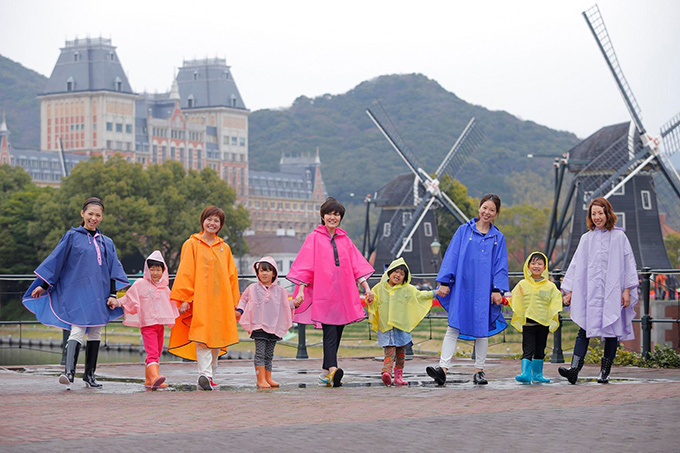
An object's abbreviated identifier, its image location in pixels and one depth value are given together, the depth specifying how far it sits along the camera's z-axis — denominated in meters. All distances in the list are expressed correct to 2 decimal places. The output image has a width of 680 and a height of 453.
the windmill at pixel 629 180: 46.84
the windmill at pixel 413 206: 60.16
